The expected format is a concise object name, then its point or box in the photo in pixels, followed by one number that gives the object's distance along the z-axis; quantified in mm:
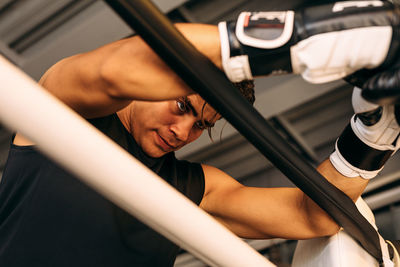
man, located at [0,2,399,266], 608
